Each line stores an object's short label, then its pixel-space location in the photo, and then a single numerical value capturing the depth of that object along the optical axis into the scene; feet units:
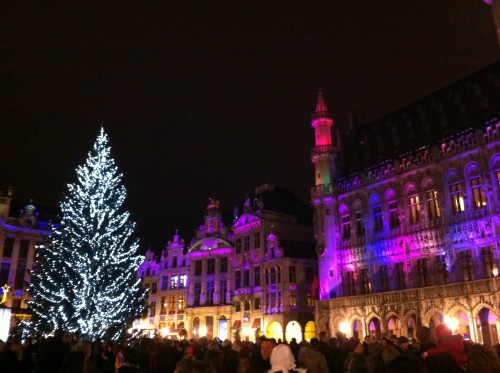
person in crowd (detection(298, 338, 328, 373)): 25.27
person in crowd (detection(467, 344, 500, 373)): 12.39
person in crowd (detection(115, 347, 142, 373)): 22.27
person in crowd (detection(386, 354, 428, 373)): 9.77
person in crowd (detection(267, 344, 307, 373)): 22.70
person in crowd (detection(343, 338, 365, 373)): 26.43
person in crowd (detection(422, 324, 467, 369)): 17.51
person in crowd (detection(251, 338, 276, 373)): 26.06
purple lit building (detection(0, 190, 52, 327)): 170.60
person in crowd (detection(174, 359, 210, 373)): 10.52
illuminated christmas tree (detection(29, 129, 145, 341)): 70.54
